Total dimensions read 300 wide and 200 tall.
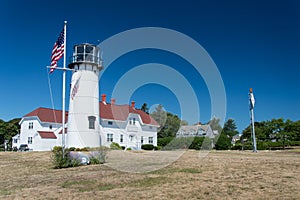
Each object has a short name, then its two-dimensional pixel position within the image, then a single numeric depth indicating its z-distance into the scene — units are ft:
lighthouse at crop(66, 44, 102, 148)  98.94
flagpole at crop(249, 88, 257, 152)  92.38
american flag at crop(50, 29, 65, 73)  62.69
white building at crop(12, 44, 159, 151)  99.76
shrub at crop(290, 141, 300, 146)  153.65
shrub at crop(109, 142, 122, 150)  110.63
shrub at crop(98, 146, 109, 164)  55.57
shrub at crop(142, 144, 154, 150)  134.47
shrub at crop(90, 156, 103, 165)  54.95
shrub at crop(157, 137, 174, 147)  153.38
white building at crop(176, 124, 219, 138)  183.78
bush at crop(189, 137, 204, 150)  133.06
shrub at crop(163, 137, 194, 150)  135.03
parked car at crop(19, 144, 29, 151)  129.88
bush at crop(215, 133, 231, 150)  137.49
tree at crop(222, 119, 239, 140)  318.51
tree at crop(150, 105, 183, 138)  174.22
